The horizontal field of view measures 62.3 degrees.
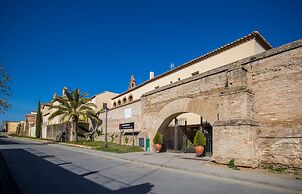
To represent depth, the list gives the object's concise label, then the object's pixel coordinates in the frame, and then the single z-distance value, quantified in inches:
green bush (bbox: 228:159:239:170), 425.4
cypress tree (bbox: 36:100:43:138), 1889.8
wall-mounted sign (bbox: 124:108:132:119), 990.7
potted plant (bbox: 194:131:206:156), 590.6
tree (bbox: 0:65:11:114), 569.5
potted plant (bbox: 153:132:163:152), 716.0
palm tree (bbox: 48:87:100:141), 1149.7
